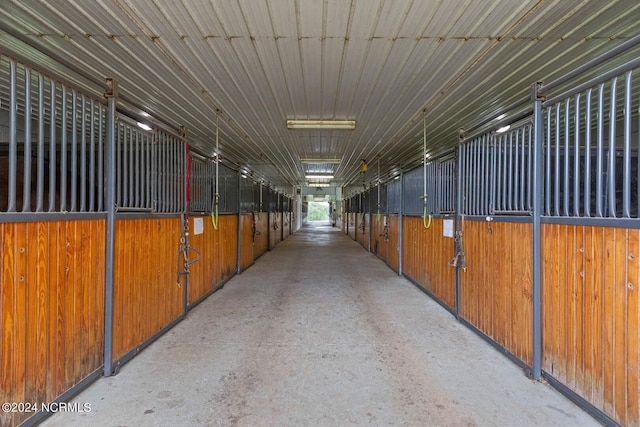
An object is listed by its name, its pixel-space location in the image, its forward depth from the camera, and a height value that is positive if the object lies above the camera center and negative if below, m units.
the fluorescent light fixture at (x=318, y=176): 14.45 +1.75
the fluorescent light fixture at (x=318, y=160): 9.54 +1.62
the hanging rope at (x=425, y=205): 4.43 +0.14
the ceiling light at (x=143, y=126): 2.79 +0.77
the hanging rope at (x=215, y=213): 4.60 +0.04
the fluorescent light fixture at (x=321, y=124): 5.68 +1.59
